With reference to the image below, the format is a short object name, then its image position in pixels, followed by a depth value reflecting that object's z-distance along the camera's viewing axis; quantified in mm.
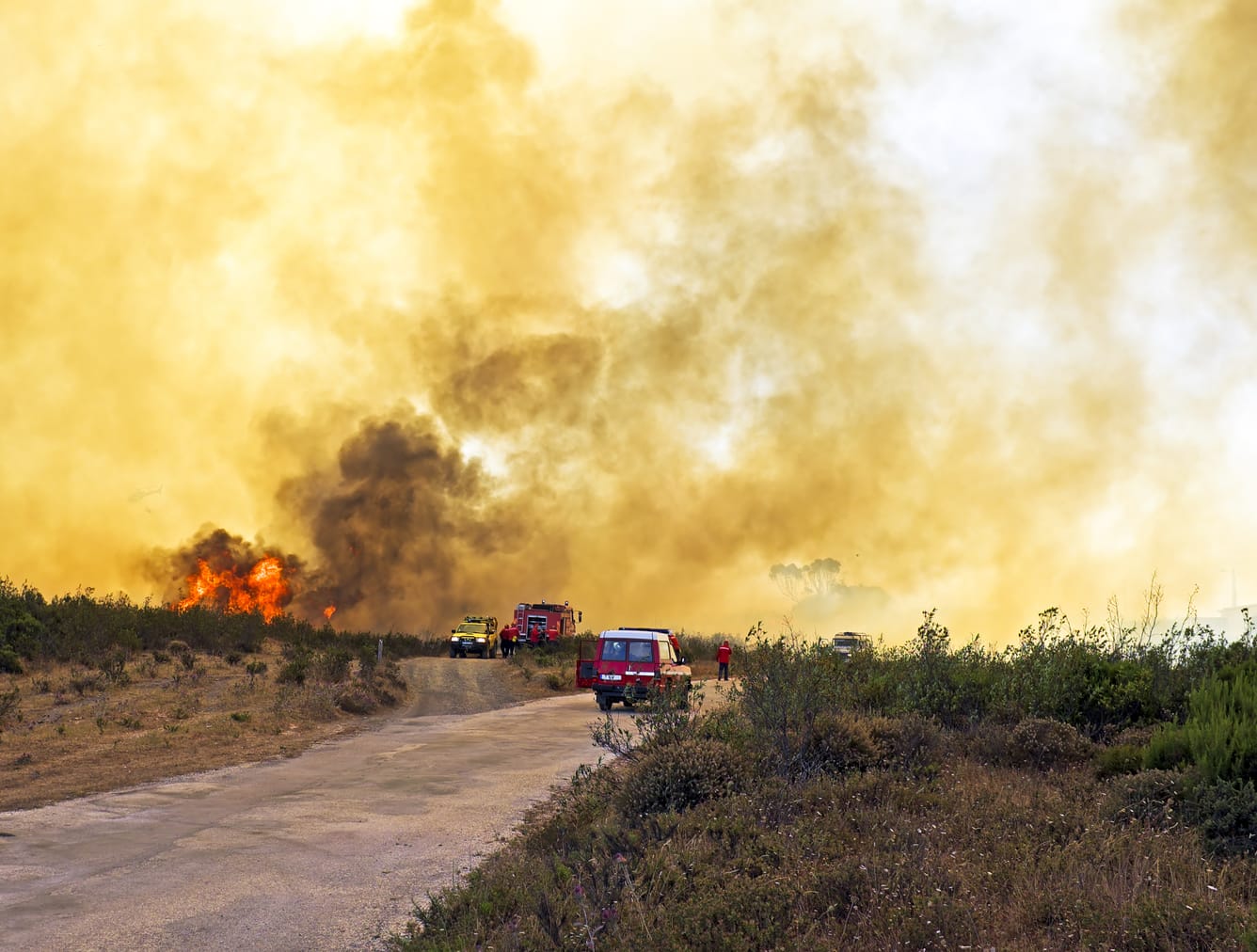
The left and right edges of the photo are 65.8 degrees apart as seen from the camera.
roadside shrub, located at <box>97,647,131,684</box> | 29078
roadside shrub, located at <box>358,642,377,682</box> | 34994
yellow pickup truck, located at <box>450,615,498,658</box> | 55156
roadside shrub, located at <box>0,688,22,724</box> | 22672
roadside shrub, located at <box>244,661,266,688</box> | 33594
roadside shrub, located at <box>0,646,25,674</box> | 29750
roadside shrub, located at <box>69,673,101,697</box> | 27375
